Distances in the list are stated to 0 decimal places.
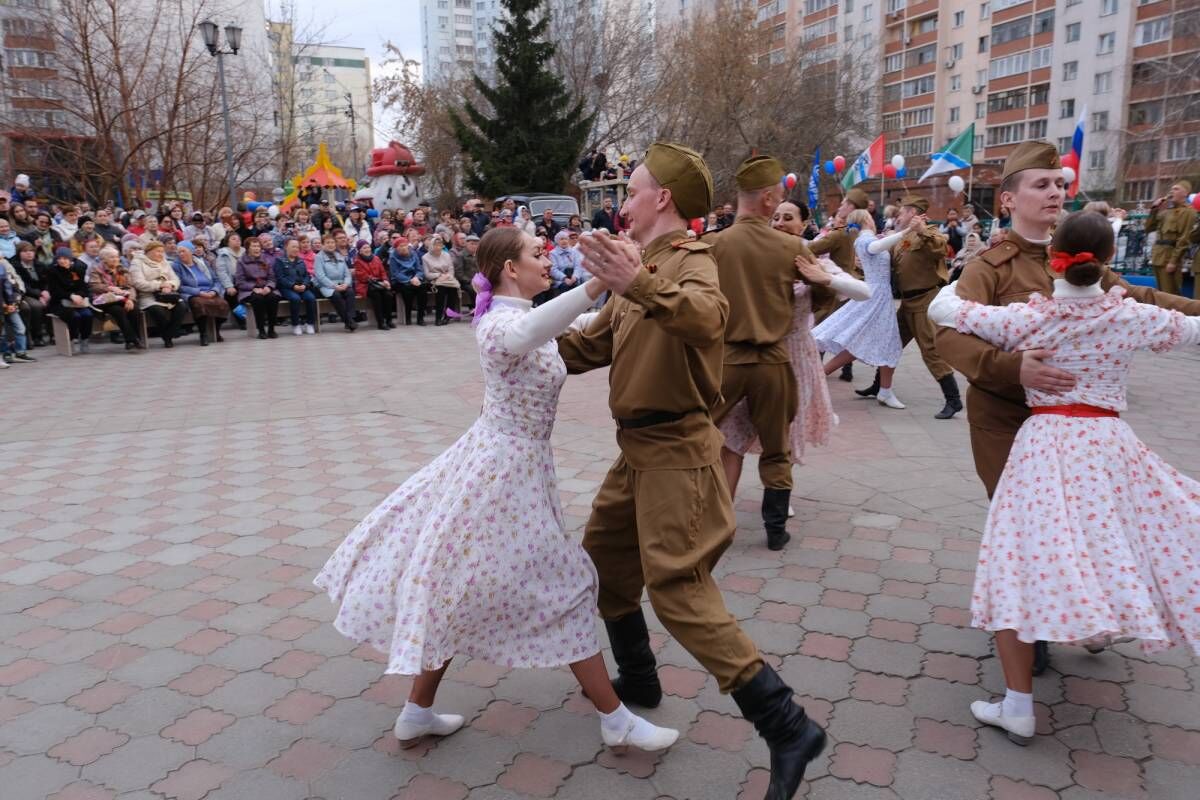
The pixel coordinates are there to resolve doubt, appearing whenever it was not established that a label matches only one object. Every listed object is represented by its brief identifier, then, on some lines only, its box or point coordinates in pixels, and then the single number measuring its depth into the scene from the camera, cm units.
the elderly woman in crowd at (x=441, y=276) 1510
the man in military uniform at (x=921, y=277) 738
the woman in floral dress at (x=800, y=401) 470
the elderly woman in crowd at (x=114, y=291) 1192
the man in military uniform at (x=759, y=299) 440
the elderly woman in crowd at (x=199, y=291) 1277
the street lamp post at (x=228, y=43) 1684
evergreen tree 3009
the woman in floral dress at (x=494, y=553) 269
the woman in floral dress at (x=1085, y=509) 270
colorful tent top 2514
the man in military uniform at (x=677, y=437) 238
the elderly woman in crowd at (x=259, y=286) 1341
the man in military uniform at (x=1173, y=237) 1270
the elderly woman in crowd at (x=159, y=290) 1230
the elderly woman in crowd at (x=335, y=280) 1420
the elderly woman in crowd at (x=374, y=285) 1453
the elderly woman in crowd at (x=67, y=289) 1168
